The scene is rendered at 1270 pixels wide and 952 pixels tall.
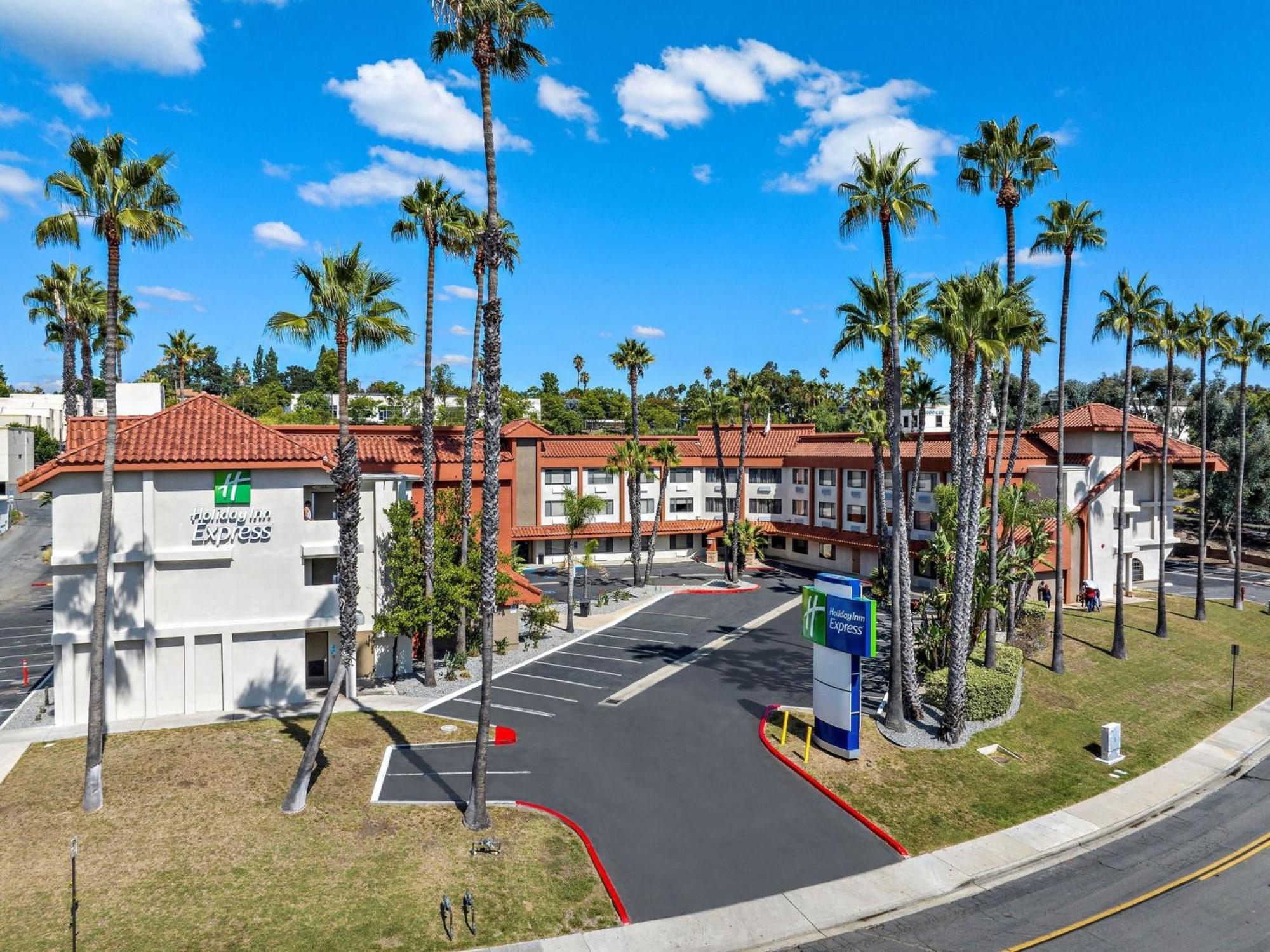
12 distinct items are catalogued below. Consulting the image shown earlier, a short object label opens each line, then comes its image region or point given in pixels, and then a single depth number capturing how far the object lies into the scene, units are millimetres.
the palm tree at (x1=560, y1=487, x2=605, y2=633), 55625
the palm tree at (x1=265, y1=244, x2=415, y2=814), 23016
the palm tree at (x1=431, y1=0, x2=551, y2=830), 19969
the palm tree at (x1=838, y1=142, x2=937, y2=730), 26672
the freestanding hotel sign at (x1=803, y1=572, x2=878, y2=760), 24938
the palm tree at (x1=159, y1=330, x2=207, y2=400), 57344
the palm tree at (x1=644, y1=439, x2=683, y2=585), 56938
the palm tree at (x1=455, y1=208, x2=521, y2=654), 34219
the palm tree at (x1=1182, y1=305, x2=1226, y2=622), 42094
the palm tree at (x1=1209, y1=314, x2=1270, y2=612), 44375
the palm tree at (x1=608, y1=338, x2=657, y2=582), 59344
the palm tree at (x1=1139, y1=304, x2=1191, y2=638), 39906
